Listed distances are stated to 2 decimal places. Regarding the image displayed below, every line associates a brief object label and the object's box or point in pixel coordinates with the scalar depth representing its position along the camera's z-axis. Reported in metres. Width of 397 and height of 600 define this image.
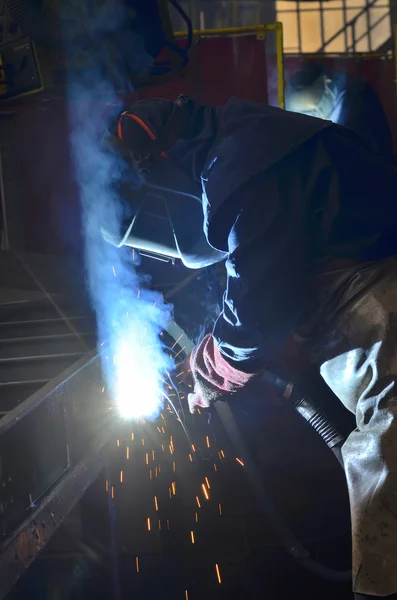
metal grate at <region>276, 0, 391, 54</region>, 7.71
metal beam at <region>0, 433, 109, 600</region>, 1.23
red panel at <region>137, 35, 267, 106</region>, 3.26
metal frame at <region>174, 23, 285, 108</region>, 3.23
